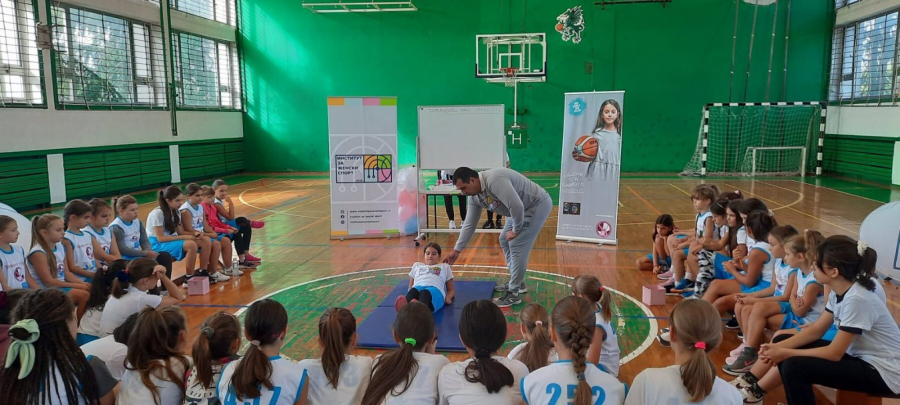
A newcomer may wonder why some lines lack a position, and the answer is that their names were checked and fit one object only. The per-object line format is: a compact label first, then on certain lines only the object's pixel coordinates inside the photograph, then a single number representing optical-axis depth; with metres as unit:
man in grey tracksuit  5.28
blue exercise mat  4.59
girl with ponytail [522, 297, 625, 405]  2.41
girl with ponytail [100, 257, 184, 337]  3.84
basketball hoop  13.68
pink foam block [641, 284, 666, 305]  5.53
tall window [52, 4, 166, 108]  12.02
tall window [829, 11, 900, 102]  13.72
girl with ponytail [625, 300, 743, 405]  2.37
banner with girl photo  7.86
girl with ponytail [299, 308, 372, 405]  2.75
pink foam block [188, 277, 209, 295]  6.09
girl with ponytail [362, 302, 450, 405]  2.57
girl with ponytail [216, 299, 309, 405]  2.56
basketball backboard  14.39
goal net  16.47
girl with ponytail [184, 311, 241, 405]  2.71
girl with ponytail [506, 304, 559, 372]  3.01
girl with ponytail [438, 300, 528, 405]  2.53
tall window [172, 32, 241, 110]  15.85
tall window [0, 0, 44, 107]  10.66
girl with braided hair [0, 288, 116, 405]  2.43
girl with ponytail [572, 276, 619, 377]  3.34
